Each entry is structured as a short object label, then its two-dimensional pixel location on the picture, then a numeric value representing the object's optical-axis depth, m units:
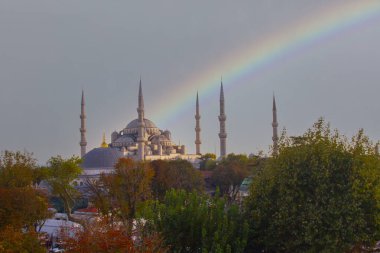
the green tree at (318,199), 18.12
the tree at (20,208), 27.14
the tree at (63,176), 43.12
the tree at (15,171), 38.50
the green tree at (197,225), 17.78
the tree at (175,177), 52.03
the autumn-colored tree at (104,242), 14.51
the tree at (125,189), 38.59
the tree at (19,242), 18.55
